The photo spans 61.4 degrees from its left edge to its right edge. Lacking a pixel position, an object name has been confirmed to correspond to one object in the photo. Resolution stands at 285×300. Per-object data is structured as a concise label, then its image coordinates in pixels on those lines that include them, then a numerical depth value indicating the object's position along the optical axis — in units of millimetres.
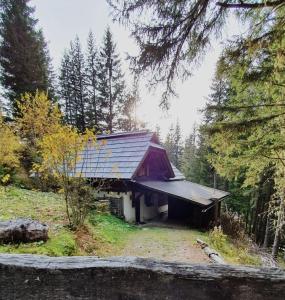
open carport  12496
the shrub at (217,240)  8930
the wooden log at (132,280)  1364
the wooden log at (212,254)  7139
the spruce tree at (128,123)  28112
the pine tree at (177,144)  49694
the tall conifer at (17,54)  19281
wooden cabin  12625
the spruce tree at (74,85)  28906
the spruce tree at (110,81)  27250
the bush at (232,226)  13214
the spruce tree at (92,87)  27938
